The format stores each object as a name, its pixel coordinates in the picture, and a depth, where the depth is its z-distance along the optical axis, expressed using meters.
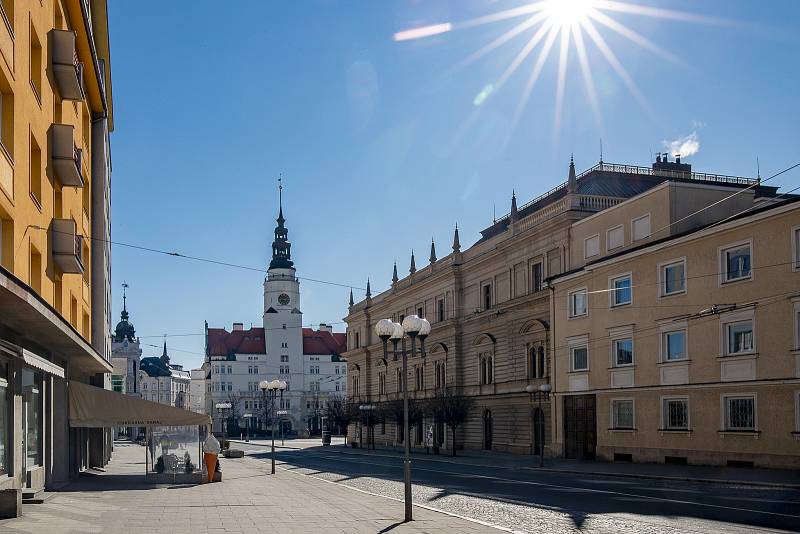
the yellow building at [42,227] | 16.47
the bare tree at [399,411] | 66.38
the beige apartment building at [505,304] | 50.88
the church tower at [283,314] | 146.75
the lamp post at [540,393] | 41.63
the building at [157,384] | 189.25
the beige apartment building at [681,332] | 31.36
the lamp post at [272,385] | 38.09
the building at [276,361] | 147.12
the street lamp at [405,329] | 20.14
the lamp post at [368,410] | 71.12
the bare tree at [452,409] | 59.81
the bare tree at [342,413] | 81.38
